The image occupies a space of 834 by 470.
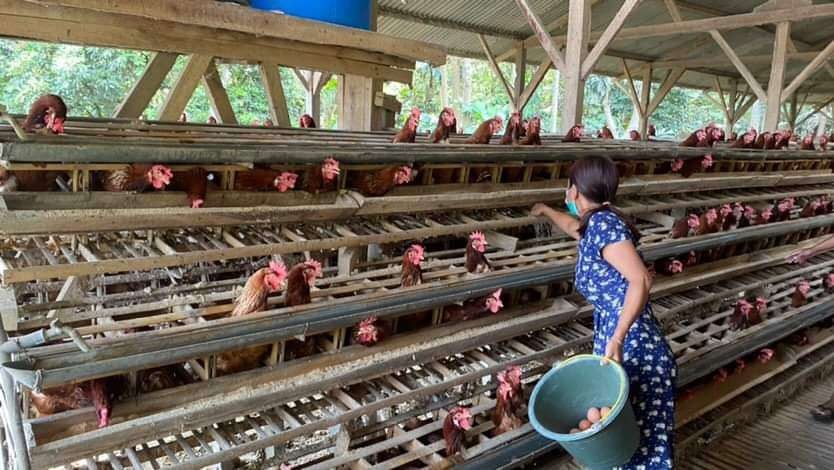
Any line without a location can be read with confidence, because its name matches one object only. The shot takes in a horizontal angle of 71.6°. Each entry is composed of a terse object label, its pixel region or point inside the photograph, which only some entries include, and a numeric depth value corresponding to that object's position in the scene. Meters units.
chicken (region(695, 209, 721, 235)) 4.33
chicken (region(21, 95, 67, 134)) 2.16
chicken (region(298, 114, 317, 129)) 5.89
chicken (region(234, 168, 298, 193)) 2.34
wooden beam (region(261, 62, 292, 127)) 4.00
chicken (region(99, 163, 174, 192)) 2.00
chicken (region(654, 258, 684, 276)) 4.14
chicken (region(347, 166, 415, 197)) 2.71
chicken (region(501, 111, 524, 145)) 4.13
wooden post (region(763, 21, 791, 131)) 7.03
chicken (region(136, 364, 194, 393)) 2.07
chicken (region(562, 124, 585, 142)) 4.64
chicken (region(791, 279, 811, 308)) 5.42
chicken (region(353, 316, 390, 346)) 2.49
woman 2.24
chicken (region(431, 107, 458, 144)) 3.64
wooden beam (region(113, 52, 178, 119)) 3.50
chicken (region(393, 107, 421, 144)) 3.37
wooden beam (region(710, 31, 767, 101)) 7.53
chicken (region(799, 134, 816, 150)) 6.79
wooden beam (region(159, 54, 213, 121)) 3.38
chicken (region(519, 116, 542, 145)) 4.05
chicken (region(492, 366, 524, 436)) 2.87
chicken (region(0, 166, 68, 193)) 1.85
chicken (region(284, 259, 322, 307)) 2.37
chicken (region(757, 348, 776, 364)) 5.10
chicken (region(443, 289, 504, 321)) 2.93
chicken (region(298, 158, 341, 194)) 2.44
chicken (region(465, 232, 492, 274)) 2.93
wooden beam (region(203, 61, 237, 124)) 4.33
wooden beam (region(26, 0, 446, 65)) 2.75
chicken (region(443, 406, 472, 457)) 2.69
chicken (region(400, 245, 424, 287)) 2.69
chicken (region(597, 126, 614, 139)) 6.86
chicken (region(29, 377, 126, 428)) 1.93
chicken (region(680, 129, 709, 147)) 5.34
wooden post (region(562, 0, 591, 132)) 4.65
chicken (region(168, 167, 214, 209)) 2.13
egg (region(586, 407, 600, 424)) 2.18
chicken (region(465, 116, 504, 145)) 3.88
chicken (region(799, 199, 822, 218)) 5.78
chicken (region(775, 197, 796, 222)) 5.39
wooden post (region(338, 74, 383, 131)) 4.11
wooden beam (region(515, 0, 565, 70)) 4.98
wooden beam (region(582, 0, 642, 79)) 4.76
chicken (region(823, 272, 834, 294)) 5.95
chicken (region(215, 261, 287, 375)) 2.24
